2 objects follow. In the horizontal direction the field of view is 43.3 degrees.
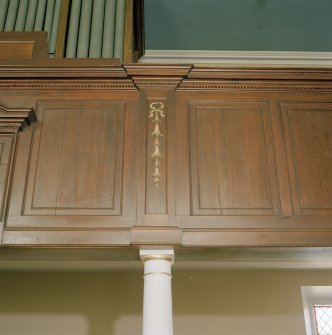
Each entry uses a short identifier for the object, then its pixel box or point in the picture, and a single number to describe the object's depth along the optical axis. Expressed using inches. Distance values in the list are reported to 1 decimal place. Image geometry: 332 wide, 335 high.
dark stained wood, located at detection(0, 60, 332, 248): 103.9
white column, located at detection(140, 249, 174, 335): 95.1
